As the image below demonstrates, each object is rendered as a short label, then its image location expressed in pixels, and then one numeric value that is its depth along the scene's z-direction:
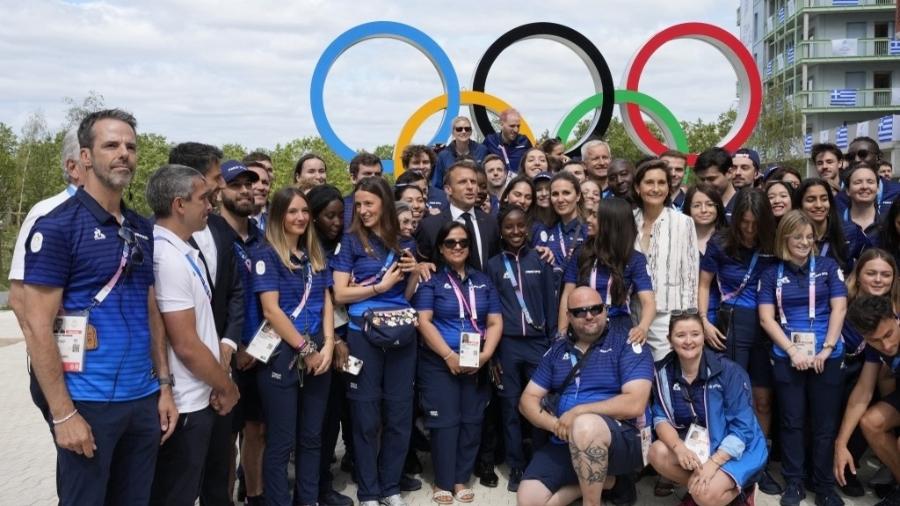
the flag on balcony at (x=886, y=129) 31.58
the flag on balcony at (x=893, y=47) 40.06
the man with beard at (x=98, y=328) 2.69
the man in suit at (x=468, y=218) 5.33
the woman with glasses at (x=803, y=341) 4.81
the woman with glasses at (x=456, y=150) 7.45
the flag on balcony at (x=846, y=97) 41.00
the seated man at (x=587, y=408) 4.38
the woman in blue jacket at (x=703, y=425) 4.31
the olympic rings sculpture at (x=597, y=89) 9.98
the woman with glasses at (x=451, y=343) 4.91
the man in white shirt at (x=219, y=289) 3.79
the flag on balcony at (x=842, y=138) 34.97
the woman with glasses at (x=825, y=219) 5.25
